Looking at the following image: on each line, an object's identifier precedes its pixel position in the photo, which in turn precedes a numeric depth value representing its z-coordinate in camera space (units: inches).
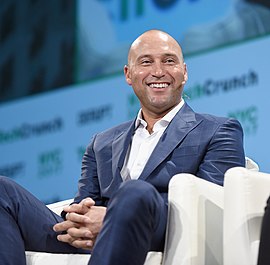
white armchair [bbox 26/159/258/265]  244.5
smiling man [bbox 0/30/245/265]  241.3
